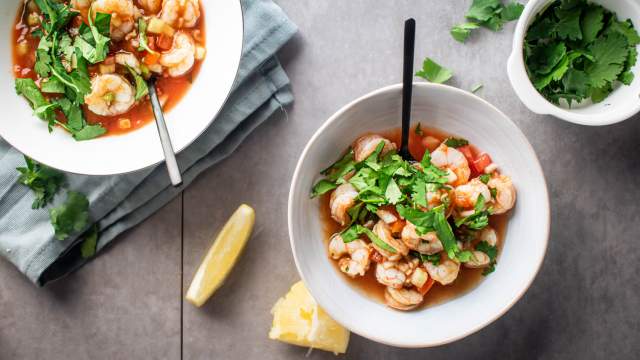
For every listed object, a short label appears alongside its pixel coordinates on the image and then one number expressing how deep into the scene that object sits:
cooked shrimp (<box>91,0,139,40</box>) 0.56
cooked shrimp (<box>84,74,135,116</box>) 0.56
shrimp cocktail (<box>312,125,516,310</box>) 0.55
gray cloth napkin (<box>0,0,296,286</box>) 0.61
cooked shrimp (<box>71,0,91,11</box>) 0.57
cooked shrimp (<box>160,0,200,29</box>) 0.57
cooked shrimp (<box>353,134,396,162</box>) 0.57
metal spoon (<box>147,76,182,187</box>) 0.55
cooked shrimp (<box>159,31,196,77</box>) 0.57
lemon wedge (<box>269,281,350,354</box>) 0.60
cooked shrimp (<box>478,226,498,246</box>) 0.57
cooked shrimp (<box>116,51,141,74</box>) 0.57
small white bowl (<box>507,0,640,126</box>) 0.56
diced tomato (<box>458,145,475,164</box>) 0.58
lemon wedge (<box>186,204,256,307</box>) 0.61
